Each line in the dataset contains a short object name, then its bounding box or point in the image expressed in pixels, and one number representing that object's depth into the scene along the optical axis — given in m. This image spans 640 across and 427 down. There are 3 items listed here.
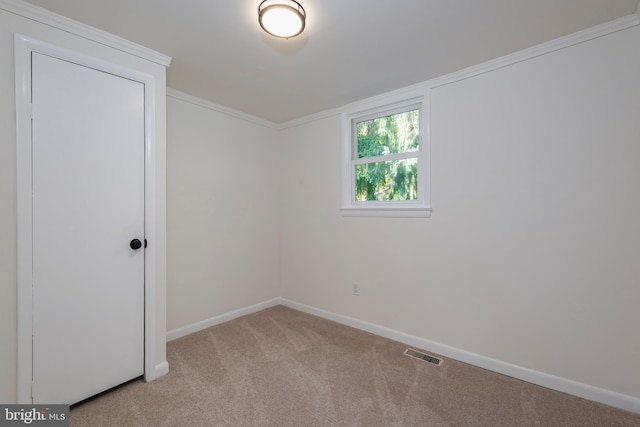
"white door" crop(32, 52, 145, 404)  1.72
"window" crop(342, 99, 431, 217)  2.70
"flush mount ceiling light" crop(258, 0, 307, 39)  1.57
